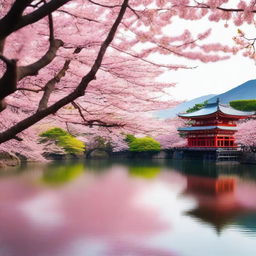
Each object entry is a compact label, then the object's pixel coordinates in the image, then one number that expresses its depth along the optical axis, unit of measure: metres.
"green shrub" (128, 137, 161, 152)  28.83
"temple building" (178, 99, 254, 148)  24.20
